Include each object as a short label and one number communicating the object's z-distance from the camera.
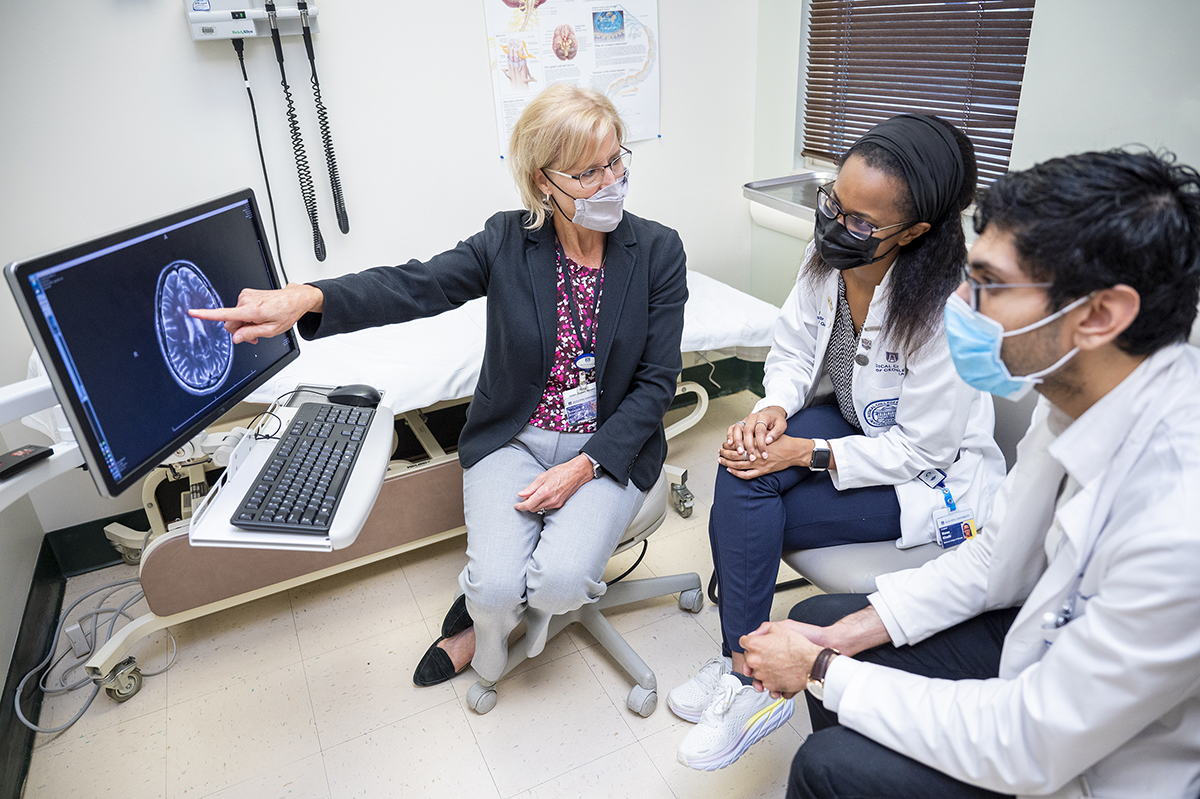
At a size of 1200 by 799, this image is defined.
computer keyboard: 1.19
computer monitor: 1.00
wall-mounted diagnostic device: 1.98
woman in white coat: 1.39
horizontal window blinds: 1.91
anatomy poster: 2.42
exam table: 1.84
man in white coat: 0.81
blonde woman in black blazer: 1.57
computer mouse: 1.57
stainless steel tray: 2.24
